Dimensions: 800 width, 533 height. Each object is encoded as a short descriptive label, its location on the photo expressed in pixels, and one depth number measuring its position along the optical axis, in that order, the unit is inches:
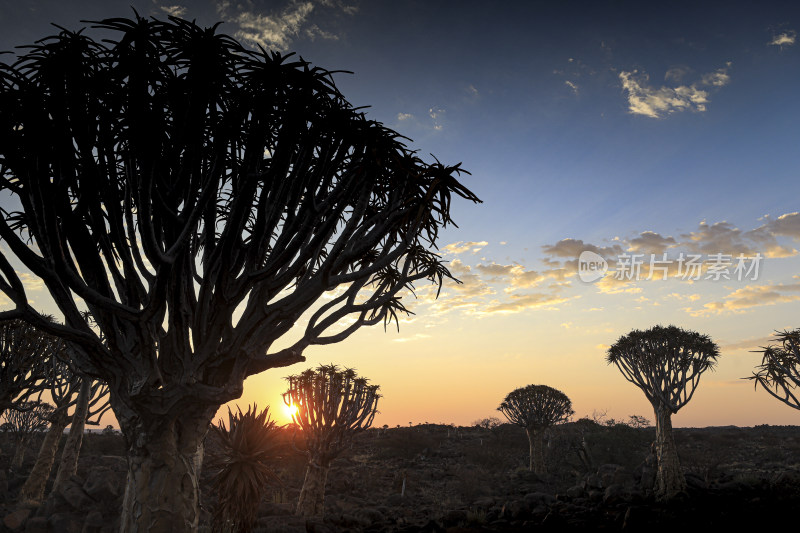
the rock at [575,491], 718.6
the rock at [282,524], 489.2
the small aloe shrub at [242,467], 423.5
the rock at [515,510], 557.3
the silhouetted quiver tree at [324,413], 628.1
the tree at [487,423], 1978.1
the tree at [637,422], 1628.6
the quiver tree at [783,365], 696.4
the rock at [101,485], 611.2
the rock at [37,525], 526.0
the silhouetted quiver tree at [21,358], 652.1
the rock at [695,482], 683.4
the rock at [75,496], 584.4
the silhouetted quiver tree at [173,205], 208.8
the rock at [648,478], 734.5
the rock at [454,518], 537.8
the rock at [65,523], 536.4
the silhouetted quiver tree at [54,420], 683.4
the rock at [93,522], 537.0
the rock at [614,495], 619.3
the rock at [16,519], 513.3
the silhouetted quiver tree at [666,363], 719.7
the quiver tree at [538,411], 1181.7
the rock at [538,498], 674.6
